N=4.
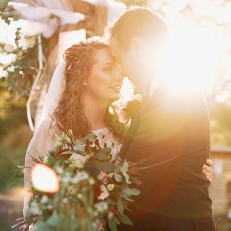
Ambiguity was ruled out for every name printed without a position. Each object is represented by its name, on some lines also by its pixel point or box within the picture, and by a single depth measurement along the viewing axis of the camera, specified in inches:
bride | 148.3
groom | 99.9
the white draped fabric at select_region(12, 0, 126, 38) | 197.6
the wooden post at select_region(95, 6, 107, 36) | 208.8
